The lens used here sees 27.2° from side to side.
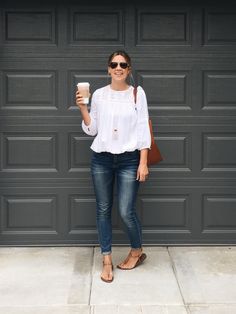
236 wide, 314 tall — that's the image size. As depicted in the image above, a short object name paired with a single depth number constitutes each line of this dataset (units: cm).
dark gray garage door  463
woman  401
